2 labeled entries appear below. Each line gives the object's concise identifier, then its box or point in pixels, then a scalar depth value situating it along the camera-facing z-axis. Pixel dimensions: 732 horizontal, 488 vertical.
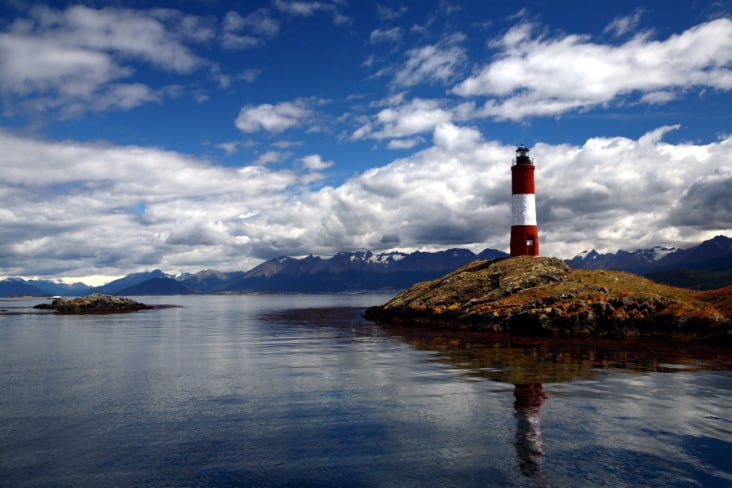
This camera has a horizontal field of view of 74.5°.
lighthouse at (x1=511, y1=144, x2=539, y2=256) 78.94
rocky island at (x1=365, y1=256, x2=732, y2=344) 47.97
